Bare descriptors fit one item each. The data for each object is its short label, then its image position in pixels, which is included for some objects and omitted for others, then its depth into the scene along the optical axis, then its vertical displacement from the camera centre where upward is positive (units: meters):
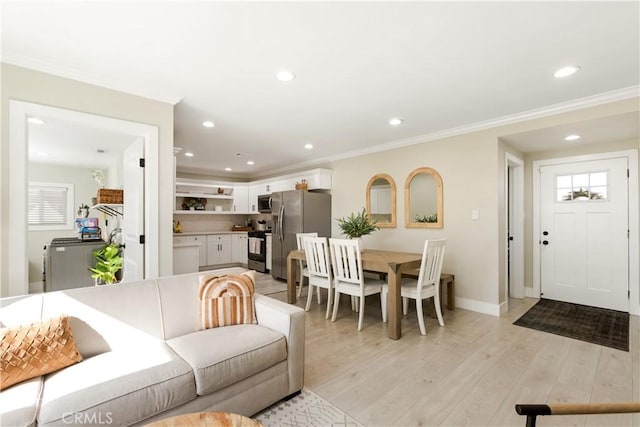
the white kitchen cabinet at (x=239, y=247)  7.37 -0.77
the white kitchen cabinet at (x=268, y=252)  6.39 -0.78
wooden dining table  2.97 -0.56
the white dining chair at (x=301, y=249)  4.39 -0.51
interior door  2.85 +0.03
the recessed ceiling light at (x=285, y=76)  2.47 +1.20
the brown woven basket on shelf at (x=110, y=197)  3.34 +0.23
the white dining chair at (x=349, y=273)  3.25 -0.65
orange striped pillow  2.14 -0.64
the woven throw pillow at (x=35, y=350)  1.38 -0.67
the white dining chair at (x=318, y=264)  3.60 -0.61
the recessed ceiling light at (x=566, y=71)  2.38 +1.19
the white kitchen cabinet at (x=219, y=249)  6.98 -0.79
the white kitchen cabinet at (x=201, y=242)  6.69 -0.60
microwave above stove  6.77 +0.30
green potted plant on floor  2.74 -0.48
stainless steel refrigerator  5.45 -0.06
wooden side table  1.12 -0.79
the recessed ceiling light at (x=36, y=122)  2.74 +0.91
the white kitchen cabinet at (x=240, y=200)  7.62 +0.42
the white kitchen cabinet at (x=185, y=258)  3.88 -0.56
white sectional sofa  1.31 -0.79
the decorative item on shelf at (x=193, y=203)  7.21 +0.32
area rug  1.77 -1.24
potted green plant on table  3.74 -0.14
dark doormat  2.95 -1.23
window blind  5.29 +0.22
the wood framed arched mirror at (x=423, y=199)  4.25 +0.25
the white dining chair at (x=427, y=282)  3.08 -0.73
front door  3.78 -0.24
